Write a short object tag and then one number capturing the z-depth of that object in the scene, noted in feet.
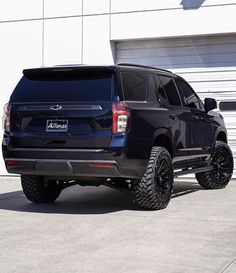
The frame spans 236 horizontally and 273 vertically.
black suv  24.07
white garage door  39.40
